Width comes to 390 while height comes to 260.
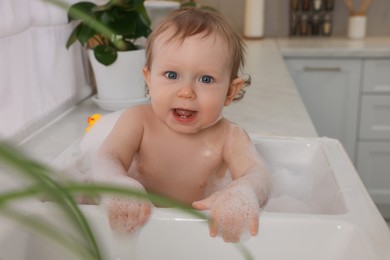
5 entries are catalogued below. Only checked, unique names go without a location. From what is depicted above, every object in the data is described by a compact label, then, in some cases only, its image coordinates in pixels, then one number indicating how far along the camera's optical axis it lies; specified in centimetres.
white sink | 62
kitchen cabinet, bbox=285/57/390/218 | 238
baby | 68
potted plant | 134
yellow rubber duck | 116
